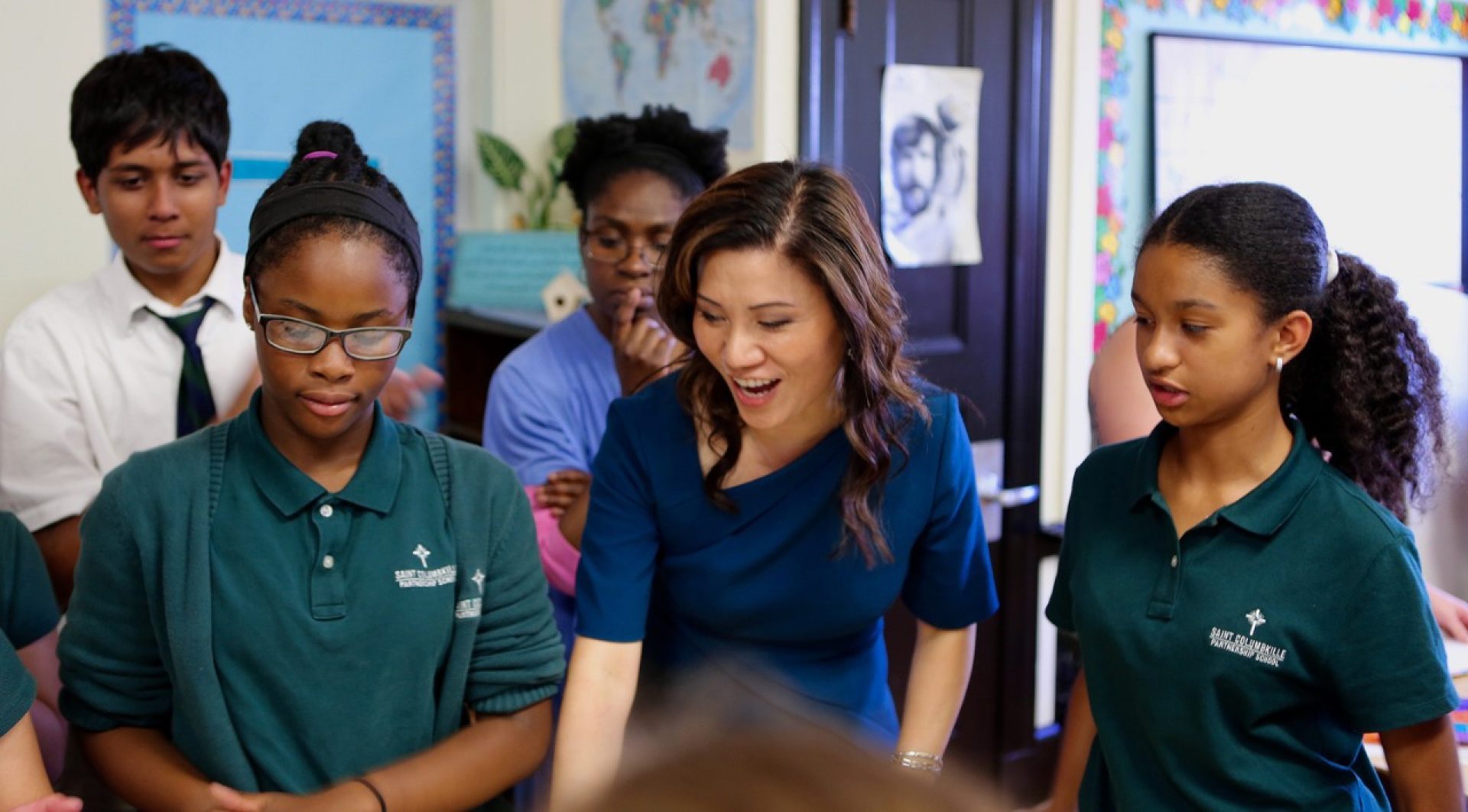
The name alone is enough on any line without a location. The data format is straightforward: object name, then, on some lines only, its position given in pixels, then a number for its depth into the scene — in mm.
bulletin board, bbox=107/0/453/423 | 3574
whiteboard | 3666
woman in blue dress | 1718
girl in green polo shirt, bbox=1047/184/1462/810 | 1516
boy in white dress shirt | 2074
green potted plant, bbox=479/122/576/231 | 3775
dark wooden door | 3057
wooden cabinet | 3727
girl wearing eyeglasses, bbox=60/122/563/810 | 1502
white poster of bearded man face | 3135
